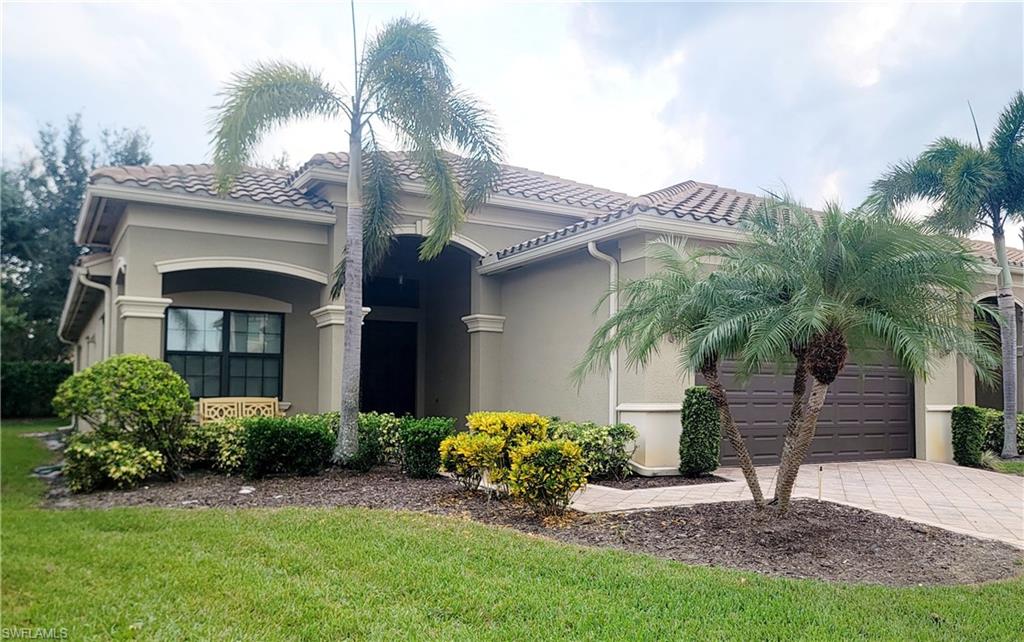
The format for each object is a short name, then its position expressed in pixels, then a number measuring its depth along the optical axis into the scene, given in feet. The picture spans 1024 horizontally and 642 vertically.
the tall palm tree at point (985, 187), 38.91
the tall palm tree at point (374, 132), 29.66
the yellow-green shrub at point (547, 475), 22.52
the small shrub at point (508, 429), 24.75
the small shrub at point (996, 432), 42.57
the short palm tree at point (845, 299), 18.74
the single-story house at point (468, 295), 33.09
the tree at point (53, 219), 65.26
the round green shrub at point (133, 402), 26.73
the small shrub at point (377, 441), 30.25
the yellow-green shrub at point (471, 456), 24.34
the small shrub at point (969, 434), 39.68
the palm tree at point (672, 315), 20.83
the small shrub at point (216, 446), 30.07
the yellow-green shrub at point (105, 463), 25.95
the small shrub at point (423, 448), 28.78
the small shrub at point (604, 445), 30.83
